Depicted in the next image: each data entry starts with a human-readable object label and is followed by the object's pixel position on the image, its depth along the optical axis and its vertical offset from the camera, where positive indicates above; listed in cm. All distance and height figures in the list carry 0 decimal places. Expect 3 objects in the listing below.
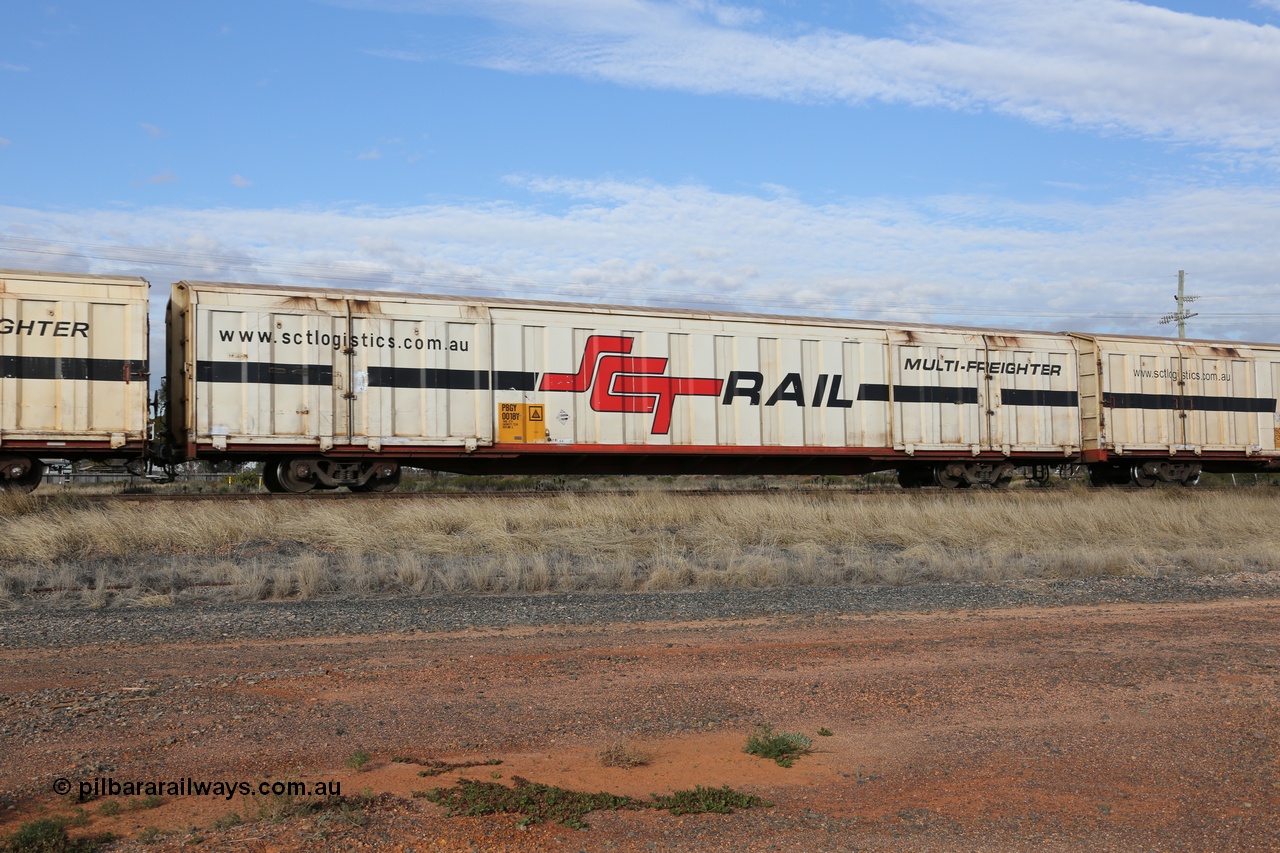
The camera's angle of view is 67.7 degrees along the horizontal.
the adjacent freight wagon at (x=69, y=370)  1384 +145
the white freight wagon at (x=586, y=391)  1506 +125
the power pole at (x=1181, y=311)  4441 +664
